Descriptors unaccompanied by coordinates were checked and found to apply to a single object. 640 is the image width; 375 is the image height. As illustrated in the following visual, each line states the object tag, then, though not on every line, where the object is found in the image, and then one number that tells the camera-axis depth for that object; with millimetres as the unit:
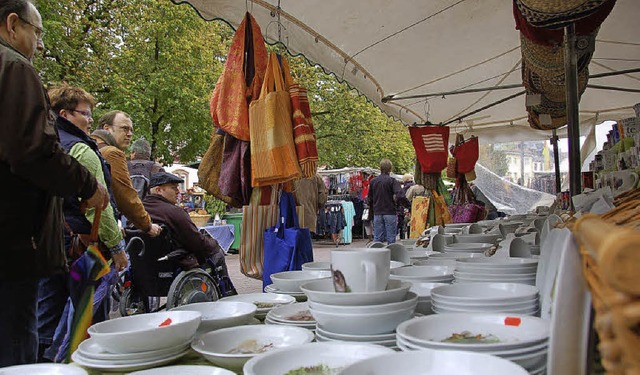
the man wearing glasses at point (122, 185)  3768
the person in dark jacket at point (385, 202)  10344
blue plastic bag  3254
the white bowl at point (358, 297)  1127
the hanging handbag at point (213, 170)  3424
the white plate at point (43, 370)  1031
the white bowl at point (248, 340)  1130
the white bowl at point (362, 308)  1101
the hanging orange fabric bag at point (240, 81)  3197
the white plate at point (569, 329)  528
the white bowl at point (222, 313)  1354
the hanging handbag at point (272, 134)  3066
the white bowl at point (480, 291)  1228
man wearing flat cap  4594
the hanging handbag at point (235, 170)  3285
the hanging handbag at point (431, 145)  6926
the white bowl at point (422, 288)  1467
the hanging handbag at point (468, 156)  8234
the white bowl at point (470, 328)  926
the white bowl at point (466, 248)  2320
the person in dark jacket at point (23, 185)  1987
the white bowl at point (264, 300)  1570
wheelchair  4441
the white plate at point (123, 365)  1090
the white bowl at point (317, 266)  1988
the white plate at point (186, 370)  980
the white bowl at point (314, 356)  951
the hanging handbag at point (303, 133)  3107
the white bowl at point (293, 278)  1781
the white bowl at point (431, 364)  782
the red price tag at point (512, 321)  1034
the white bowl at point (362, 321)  1101
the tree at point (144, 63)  12000
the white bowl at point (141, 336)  1083
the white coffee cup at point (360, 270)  1197
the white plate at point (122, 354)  1101
